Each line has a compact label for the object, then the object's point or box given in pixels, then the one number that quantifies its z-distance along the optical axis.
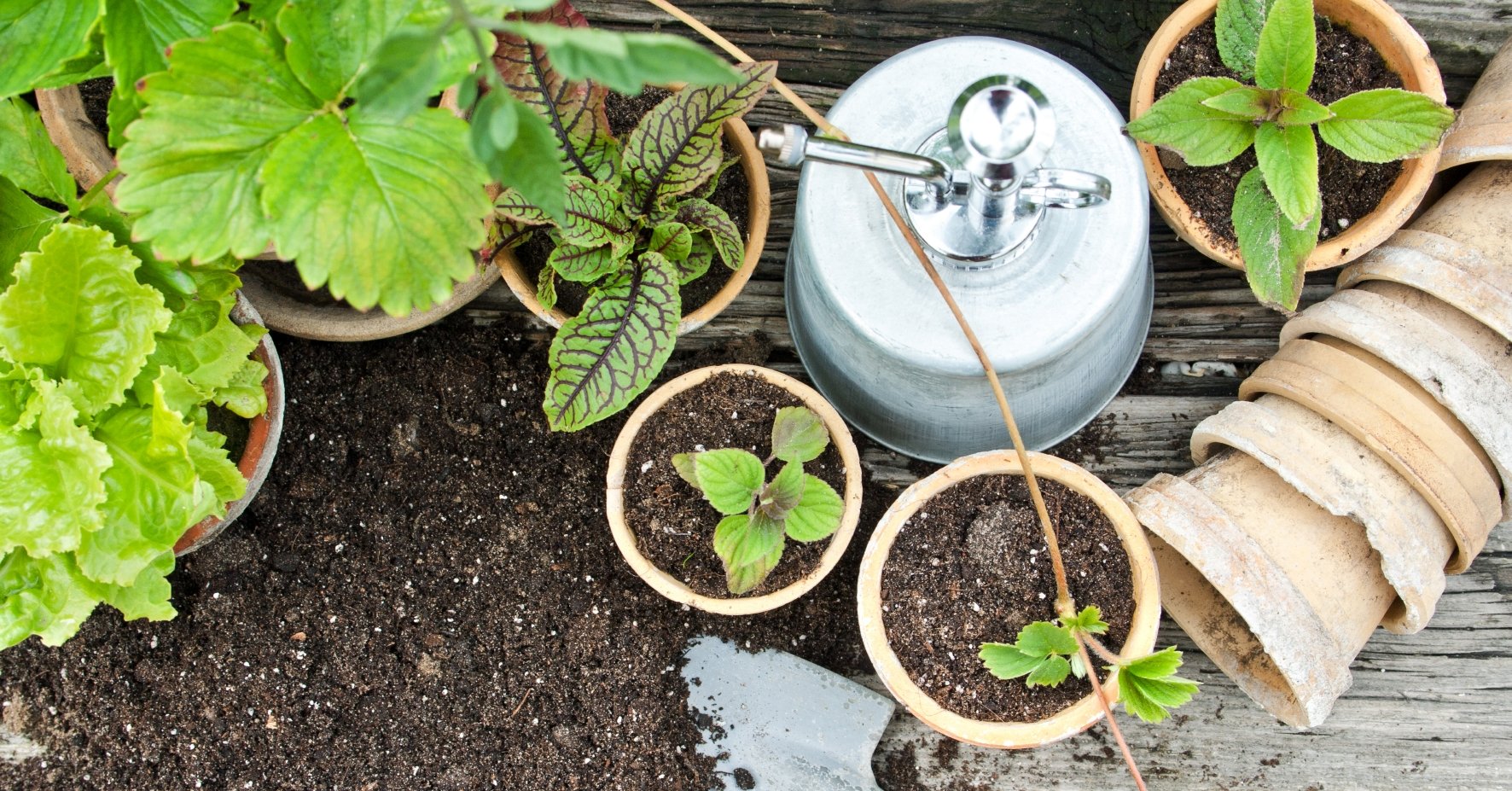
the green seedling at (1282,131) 0.71
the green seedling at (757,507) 0.72
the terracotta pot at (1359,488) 0.72
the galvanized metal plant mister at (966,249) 0.72
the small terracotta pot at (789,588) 0.76
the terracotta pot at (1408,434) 0.72
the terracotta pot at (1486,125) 0.73
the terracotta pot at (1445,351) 0.72
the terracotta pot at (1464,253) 0.72
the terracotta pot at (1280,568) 0.73
